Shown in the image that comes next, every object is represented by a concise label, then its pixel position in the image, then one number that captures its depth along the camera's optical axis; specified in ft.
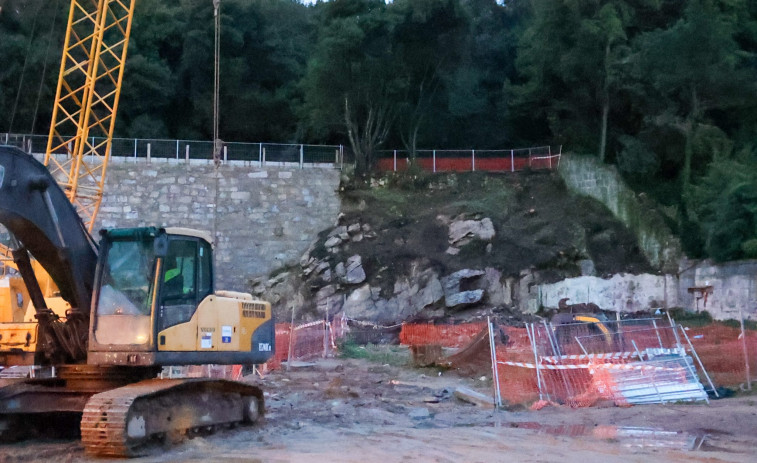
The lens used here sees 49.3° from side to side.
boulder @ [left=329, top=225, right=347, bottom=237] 124.98
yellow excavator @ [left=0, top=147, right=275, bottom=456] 32.73
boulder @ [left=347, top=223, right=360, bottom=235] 124.16
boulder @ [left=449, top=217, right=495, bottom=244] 119.34
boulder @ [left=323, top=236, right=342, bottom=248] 122.76
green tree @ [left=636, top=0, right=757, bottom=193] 115.03
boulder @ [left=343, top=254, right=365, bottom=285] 115.55
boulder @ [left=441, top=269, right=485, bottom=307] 112.37
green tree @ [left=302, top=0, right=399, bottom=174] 128.67
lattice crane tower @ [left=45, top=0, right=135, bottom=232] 83.35
